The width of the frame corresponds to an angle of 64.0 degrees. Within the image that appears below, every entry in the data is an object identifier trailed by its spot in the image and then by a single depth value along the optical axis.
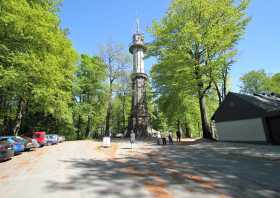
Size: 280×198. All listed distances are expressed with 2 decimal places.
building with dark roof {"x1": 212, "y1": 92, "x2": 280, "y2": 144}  20.61
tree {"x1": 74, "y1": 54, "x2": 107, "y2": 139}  44.12
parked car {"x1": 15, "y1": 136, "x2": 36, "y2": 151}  18.28
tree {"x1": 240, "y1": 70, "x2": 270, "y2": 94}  58.12
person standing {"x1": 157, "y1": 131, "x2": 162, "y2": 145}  24.95
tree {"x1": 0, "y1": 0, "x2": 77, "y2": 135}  18.90
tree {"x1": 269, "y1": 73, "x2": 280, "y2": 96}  52.15
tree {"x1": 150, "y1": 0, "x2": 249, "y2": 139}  23.41
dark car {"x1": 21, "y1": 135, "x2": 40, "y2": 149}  20.16
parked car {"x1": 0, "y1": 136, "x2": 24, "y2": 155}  16.04
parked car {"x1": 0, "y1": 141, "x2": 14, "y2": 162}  12.84
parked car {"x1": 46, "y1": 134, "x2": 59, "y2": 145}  27.83
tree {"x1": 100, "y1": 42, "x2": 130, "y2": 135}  45.38
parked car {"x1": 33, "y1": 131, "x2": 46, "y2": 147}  24.31
